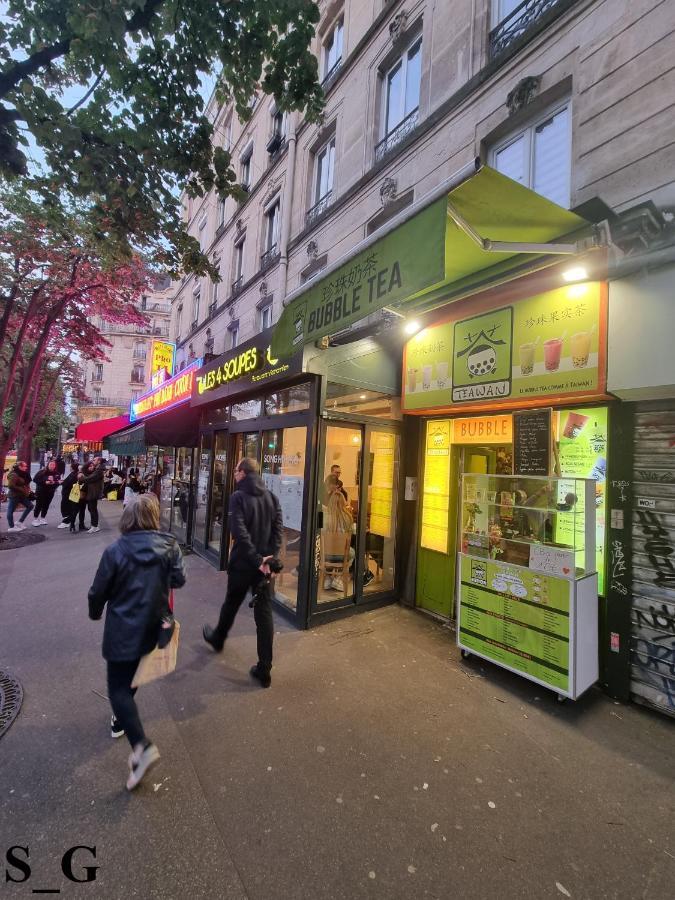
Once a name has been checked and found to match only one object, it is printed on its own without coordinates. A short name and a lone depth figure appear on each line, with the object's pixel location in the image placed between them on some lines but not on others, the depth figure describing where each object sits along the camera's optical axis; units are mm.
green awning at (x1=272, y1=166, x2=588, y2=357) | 2652
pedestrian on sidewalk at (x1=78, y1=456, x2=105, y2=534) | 10414
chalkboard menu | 3838
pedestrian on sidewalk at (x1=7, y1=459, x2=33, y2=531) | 9688
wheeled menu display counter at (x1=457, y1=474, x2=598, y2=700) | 3492
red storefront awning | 17266
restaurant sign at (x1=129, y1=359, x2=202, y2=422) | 9359
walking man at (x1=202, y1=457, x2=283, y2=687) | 3695
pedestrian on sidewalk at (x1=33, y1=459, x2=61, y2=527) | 11062
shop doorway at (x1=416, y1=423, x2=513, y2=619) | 5324
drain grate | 3048
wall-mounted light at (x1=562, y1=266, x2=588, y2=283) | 3703
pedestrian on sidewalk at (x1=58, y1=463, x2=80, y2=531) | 10359
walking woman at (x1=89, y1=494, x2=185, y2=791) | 2543
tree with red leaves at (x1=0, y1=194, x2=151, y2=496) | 8219
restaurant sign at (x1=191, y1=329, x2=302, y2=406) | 5391
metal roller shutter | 3387
